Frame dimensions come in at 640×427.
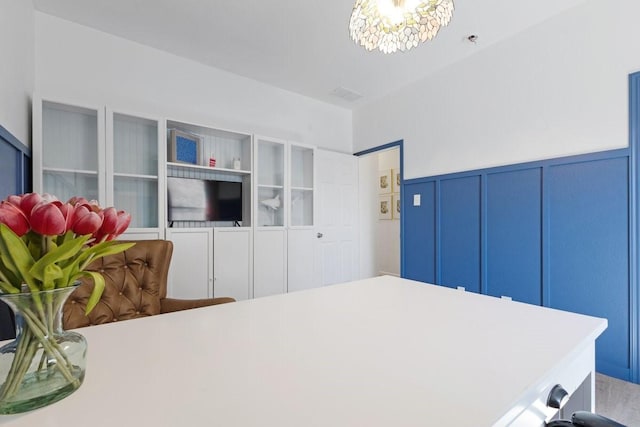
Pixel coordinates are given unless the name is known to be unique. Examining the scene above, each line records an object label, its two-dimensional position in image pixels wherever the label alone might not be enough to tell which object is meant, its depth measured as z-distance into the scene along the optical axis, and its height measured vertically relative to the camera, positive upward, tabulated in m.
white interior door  3.86 -0.07
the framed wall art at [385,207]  5.21 +0.11
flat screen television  2.68 +0.14
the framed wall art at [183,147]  2.67 +0.64
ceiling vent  3.68 +1.59
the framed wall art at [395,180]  5.20 +0.61
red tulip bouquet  0.48 -0.10
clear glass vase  0.47 -0.26
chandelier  1.20 +0.84
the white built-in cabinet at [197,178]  2.33 +0.27
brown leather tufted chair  1.68 -0.50
